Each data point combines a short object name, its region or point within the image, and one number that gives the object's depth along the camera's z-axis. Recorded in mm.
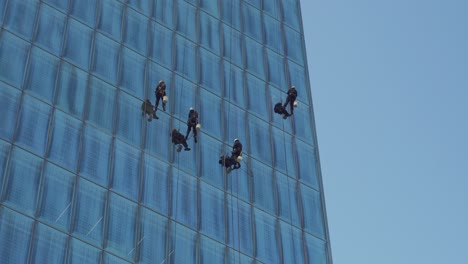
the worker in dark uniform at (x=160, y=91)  49844
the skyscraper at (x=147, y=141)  45344
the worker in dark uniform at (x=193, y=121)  49562
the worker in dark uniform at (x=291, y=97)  55812
